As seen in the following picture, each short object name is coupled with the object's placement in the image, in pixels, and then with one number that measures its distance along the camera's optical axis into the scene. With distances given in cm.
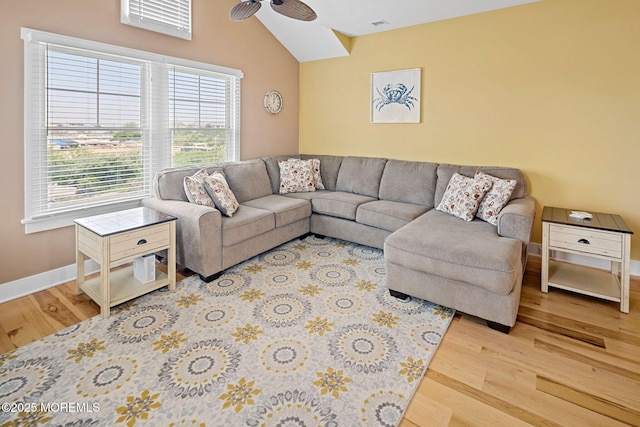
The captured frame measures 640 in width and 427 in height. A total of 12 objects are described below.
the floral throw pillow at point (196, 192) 325
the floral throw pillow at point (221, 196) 332
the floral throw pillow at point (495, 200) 309
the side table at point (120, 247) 243
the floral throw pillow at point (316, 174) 464
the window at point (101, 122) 272
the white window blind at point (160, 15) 313
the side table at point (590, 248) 257
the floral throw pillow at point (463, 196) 320
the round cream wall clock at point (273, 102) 477
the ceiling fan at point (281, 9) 259
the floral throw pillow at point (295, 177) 446
